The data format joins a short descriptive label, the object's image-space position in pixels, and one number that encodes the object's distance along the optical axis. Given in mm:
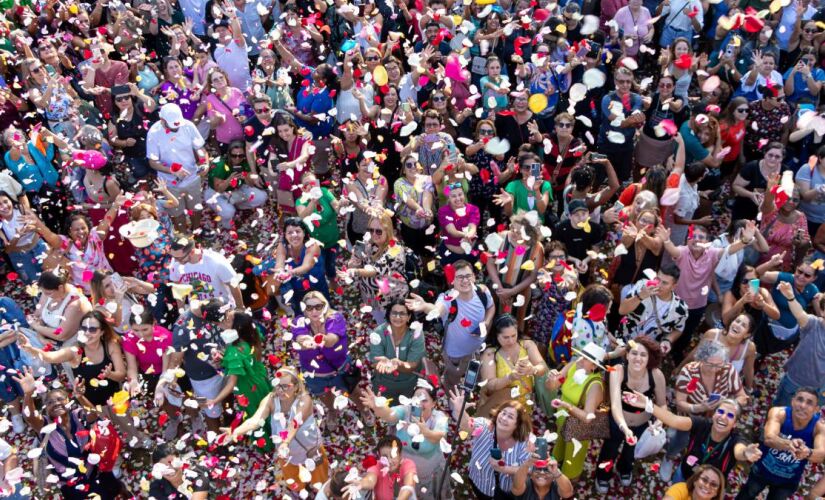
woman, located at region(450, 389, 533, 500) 4816
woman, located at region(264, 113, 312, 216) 7266
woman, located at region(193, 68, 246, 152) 7770
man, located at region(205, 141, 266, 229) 7727
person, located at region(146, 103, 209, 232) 7312
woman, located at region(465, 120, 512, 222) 7258
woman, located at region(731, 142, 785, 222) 6930
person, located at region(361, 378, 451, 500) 4957
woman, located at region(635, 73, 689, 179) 7590
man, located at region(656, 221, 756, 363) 6062
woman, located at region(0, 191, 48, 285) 6520
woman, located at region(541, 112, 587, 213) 7277
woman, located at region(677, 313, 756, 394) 5395
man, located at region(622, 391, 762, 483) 4836
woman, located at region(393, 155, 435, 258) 6746
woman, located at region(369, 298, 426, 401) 5486
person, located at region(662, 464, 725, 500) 4512
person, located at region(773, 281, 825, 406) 5539
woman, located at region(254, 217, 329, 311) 6289
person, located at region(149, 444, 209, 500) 4816
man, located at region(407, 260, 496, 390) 5664
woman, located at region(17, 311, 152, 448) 5461
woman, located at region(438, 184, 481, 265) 6434
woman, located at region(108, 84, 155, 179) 7824
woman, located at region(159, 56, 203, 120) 8047
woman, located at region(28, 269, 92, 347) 5789
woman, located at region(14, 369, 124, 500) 5121
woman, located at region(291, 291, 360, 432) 5480
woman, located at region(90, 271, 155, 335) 5949
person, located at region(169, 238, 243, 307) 5980
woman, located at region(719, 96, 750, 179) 7363
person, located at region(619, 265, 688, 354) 5703
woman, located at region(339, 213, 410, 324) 6133
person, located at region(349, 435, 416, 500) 4680
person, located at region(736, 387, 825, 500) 4781
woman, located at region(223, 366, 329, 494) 5102
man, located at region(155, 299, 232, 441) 5504
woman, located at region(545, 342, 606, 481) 5094
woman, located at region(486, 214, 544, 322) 6141
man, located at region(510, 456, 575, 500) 4641
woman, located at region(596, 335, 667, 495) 5074
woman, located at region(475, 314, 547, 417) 5277
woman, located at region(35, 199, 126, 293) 6402
